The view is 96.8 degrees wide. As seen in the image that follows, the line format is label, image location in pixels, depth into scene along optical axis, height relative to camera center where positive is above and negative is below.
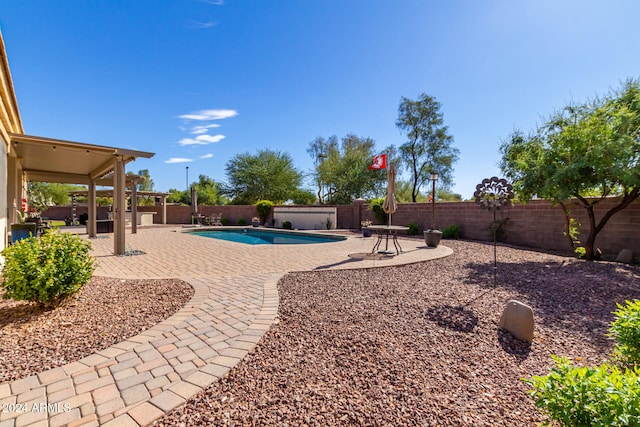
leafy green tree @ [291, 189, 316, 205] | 26.64 +1.27
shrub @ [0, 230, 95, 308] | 2.82 -0.62
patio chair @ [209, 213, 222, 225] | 19.22 -0.64
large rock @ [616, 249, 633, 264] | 6.52 -1.04
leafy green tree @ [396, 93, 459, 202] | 22.33 +5.55
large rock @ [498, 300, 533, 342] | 2.72 -1.08
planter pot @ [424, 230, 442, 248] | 8.57 -0.82
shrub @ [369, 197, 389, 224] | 13.90 -0.07
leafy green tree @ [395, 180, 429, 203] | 24.92 +1.75
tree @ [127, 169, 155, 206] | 51.91 +5.14
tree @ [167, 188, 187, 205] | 38.67 +1.60
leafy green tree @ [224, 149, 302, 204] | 25.34 +2.96
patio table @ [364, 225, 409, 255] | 6.81 -0.46
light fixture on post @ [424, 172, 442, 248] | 8.58 -0.82
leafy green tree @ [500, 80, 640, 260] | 5.52 +1.18
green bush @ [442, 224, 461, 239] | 11.23 -0.84
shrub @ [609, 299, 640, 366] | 1.66 -0.74
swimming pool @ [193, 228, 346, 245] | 12.66 -1.30
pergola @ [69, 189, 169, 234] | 12.31 +0.99
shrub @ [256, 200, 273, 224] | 18.66 +0.14
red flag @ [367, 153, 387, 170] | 13.26 +2.36
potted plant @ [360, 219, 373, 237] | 11.98 -0.90
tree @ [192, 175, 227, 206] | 32.42 +2.14
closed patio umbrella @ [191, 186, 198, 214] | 19.83 +0.68
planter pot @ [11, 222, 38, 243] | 6.78 -0.49
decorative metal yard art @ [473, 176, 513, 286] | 5.53 +0.37
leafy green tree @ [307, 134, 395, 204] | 24.02 +2.93
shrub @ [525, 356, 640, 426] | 0.97 -0.70
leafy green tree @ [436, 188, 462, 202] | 26.49 +1.64
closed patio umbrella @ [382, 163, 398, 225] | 7.60 +0.45
